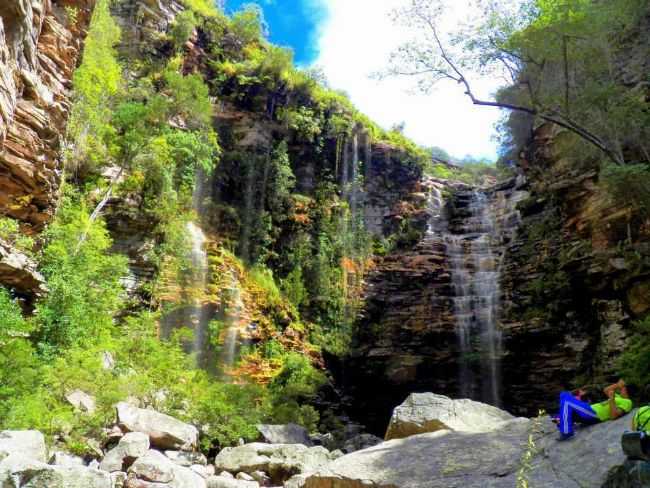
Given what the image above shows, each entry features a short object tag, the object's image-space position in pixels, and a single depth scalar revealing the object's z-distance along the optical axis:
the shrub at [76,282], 10.46
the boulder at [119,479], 6.98
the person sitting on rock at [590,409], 5.36
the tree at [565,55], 12.02
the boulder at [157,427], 9.32
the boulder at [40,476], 4.89
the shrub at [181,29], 21.59
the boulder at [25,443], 6.10
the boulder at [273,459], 9.23
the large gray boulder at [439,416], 7.84
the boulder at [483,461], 4.65
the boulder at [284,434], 11.33
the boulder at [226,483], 7.98
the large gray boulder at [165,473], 7.16
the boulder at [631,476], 3.69
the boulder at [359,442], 13.09
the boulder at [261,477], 8.92
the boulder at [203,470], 8.67
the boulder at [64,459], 7.26
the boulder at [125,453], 7.67
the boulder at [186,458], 9.05
